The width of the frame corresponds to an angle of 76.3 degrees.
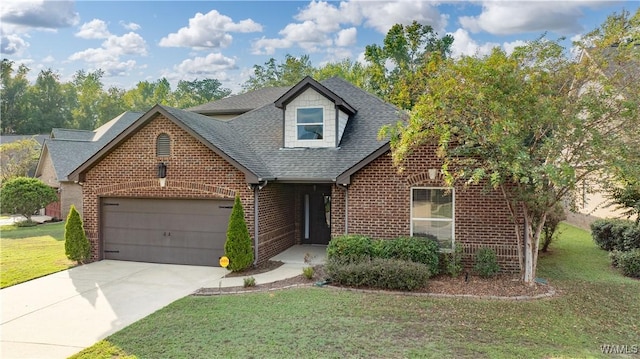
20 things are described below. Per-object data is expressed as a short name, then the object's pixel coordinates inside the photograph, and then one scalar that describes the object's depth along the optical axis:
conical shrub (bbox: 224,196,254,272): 10.95
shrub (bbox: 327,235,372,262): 10.13
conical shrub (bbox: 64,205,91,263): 12.09
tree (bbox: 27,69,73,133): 63.03
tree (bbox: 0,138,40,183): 30.78
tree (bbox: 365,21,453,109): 35.12
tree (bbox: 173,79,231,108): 79.94
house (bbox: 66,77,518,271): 10.79
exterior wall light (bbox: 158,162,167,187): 12.08
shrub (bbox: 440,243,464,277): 10.12
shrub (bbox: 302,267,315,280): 9.98
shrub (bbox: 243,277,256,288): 9.48
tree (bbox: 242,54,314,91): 49.97
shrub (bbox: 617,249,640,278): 10.61
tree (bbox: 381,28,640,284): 7.89
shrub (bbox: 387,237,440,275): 9.91
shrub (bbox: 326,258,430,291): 8.94
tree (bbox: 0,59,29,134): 62.72
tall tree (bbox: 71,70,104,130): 67.44
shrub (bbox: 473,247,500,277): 9.99
